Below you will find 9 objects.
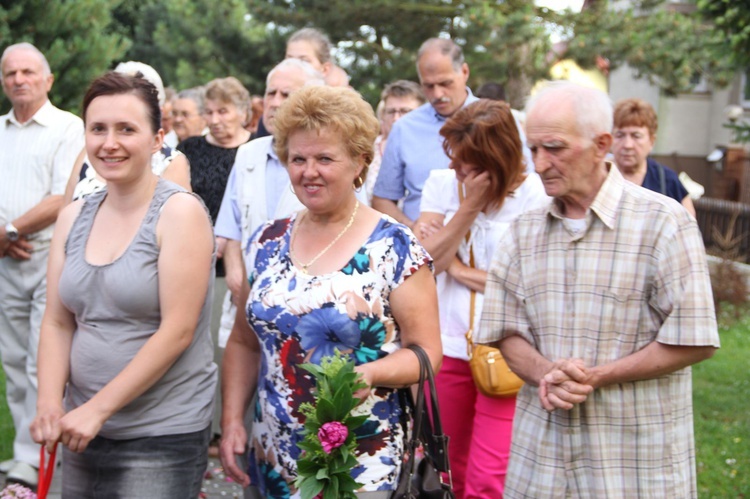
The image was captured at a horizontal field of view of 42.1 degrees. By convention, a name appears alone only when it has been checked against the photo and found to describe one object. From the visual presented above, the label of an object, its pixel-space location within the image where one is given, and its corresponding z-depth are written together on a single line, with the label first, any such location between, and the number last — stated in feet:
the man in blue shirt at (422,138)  18.85
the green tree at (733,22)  26.78
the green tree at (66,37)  39.01
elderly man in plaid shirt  10.48
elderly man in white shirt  20.27
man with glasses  26.37
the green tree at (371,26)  65.57
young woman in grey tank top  11.25
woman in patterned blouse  10.78
